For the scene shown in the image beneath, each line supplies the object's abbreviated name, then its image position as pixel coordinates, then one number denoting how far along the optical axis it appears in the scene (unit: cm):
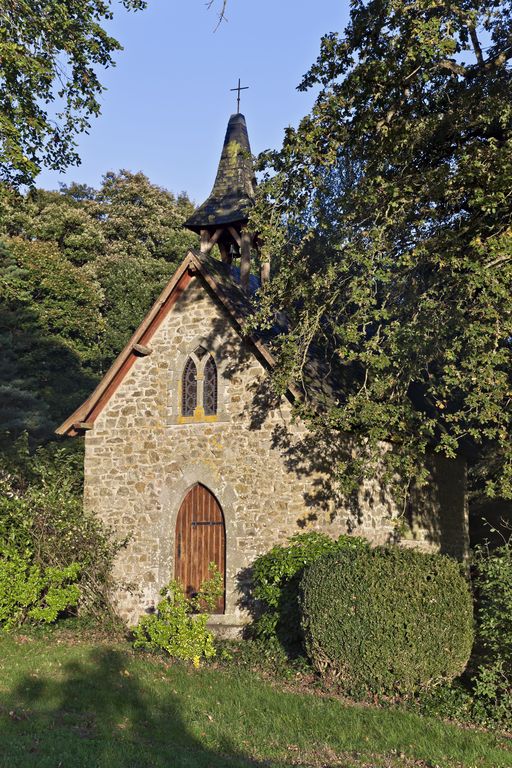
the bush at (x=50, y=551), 1505
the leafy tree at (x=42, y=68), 1522
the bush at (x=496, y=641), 1084
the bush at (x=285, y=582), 1409
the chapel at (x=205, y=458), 1591
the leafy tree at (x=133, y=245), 4141
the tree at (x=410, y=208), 1248
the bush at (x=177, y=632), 1284
